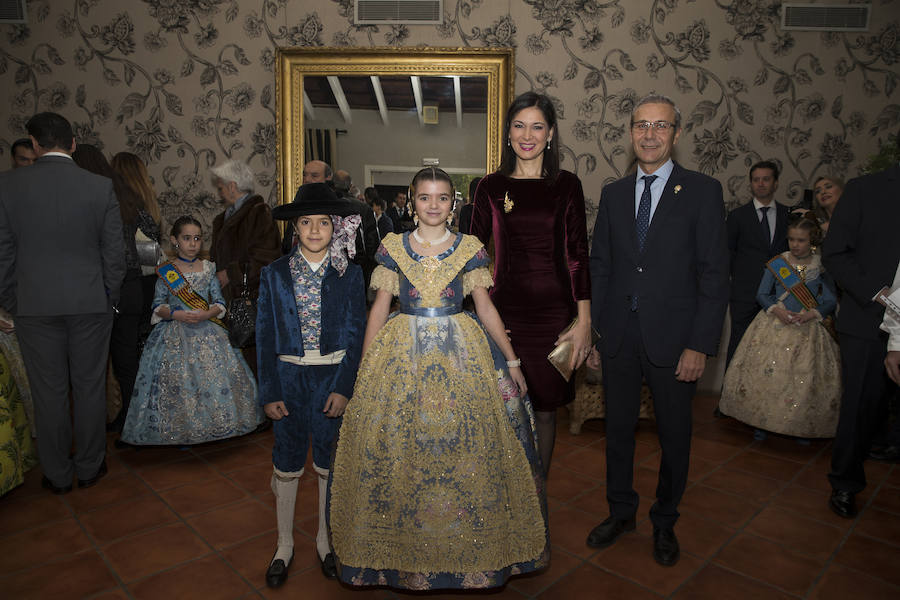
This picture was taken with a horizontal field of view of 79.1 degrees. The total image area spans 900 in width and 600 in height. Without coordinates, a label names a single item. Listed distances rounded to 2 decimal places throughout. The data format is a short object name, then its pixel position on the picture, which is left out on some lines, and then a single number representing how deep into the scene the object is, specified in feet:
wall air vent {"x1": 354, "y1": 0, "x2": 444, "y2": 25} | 13.52
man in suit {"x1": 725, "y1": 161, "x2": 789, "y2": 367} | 12.69
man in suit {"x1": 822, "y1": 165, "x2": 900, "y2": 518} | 7.47
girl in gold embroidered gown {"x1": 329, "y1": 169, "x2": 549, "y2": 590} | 5.59
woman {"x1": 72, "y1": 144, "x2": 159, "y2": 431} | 10.47
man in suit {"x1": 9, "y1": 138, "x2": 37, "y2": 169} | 11.08
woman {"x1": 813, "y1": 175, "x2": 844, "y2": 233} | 11.89
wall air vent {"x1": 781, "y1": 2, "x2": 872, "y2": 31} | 13.32
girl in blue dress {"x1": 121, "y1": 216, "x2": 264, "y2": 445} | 10.04
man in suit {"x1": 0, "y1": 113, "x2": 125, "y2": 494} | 8.16
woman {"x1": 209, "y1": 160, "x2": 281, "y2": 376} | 10.93
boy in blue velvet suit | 6.44
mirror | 13.62
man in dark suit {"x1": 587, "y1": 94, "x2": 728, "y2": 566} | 6.63
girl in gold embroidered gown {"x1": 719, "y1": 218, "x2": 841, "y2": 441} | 10.87
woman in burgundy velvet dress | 6.86
